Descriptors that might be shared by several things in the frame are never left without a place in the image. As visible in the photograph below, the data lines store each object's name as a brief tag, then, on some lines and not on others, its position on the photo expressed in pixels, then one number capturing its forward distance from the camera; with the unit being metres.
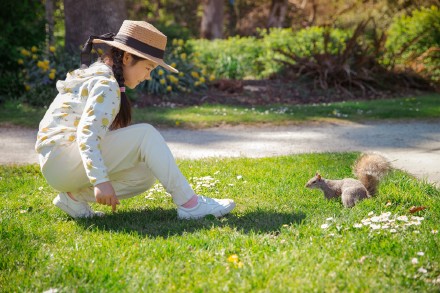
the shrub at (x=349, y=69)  10.74
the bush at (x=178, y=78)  9.45
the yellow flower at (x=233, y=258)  2.74
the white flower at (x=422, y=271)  2.54
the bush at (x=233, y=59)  12.45
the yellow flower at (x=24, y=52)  9.20
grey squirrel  3.69
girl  3.29
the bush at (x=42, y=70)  8.62
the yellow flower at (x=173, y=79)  9.49
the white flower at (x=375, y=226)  3.01
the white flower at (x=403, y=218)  3.11
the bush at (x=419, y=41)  11.63
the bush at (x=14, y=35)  9.04
